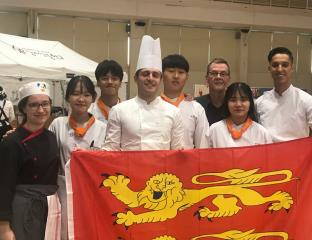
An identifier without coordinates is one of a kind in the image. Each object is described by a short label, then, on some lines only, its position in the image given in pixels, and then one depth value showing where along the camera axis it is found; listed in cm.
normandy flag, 172
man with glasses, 229
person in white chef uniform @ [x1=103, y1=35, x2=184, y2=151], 180
